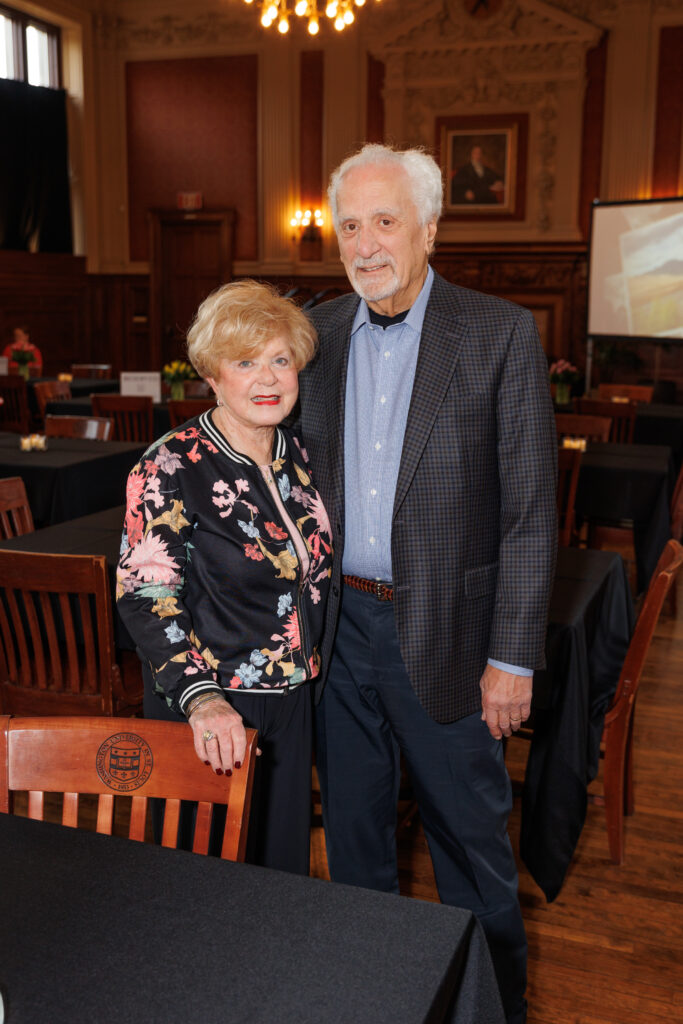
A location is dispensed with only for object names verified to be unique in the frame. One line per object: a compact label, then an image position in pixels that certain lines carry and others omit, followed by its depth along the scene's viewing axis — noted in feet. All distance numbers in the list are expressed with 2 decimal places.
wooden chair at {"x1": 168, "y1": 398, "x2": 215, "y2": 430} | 21.42
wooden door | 42.73
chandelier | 26.35
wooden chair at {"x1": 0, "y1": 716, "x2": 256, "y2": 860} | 4.82
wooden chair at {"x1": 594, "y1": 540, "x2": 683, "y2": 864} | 8.82
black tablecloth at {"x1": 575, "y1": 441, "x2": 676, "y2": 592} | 17.16
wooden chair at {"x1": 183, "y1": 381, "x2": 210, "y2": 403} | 27.61
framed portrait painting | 37.22
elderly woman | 5.59
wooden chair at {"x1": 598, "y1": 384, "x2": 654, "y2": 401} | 28.75
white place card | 23.61
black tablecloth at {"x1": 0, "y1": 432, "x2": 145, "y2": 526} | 16.56
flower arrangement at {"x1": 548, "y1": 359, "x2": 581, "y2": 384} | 23.59
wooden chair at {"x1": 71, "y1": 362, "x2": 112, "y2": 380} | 36.58
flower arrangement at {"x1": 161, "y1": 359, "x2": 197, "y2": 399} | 24.52
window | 40.24
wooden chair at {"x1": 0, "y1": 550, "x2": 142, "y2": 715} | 8.22
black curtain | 40.60
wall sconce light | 40.60
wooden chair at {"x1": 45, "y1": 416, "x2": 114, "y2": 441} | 19.95
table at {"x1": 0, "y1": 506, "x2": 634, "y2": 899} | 8.42
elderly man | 5.93
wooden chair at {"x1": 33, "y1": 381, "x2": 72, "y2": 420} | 27.58
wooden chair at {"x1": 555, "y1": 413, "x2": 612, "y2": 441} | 19.81
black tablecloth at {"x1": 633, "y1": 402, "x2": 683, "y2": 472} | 24.18
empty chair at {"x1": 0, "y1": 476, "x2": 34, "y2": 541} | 12.38
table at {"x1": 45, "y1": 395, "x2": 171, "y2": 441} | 25.76
